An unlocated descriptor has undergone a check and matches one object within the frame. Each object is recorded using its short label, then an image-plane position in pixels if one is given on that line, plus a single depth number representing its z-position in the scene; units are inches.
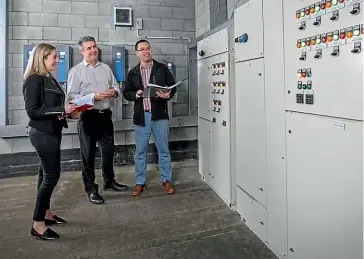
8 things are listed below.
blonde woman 80.8
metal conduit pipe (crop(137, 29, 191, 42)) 169.2
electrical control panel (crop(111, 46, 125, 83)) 161.5
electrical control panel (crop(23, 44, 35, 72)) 151.0
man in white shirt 112.4
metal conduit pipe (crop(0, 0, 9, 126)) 147.8
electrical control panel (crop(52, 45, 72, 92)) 154.2
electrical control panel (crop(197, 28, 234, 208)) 105.9
